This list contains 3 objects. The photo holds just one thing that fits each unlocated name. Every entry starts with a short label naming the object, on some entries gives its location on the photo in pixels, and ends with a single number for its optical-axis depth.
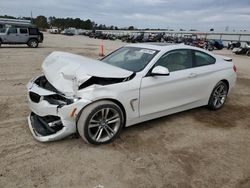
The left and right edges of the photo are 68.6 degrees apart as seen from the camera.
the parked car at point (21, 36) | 14.25
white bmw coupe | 2.62
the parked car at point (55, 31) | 60.71
